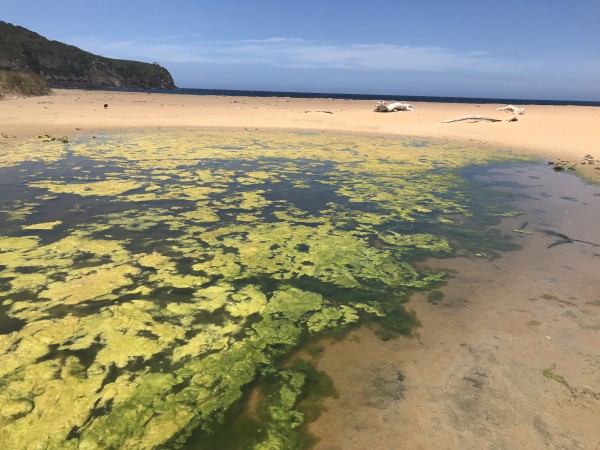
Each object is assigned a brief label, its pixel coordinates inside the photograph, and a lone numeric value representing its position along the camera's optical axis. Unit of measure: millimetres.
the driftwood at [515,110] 26034
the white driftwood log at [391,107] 27859
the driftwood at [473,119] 21750
